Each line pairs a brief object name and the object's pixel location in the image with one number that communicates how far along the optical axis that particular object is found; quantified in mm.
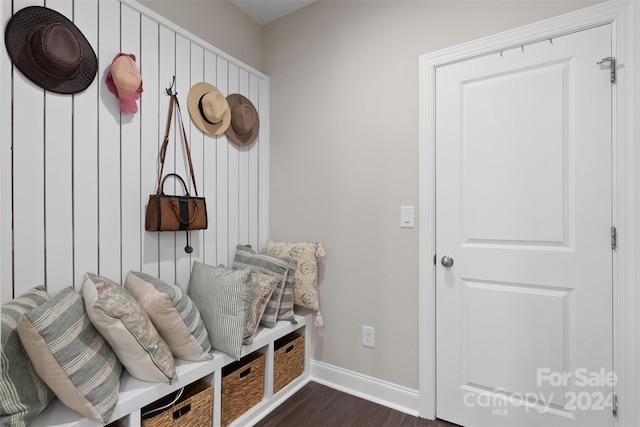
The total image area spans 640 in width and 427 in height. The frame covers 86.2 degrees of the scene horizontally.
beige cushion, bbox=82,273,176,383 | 1306
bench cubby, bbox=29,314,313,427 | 1242
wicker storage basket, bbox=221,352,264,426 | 1775
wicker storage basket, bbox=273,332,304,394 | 2100
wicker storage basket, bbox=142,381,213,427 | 1448
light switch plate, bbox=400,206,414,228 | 2006
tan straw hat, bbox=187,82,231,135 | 2064
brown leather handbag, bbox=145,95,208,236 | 1787
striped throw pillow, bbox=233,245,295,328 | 2094
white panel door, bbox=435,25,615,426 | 1558
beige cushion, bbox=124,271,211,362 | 1493
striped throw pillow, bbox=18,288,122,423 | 1159
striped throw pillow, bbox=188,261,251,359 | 1706
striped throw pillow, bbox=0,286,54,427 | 1119
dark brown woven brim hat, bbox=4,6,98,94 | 1400
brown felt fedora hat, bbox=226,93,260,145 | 2301
